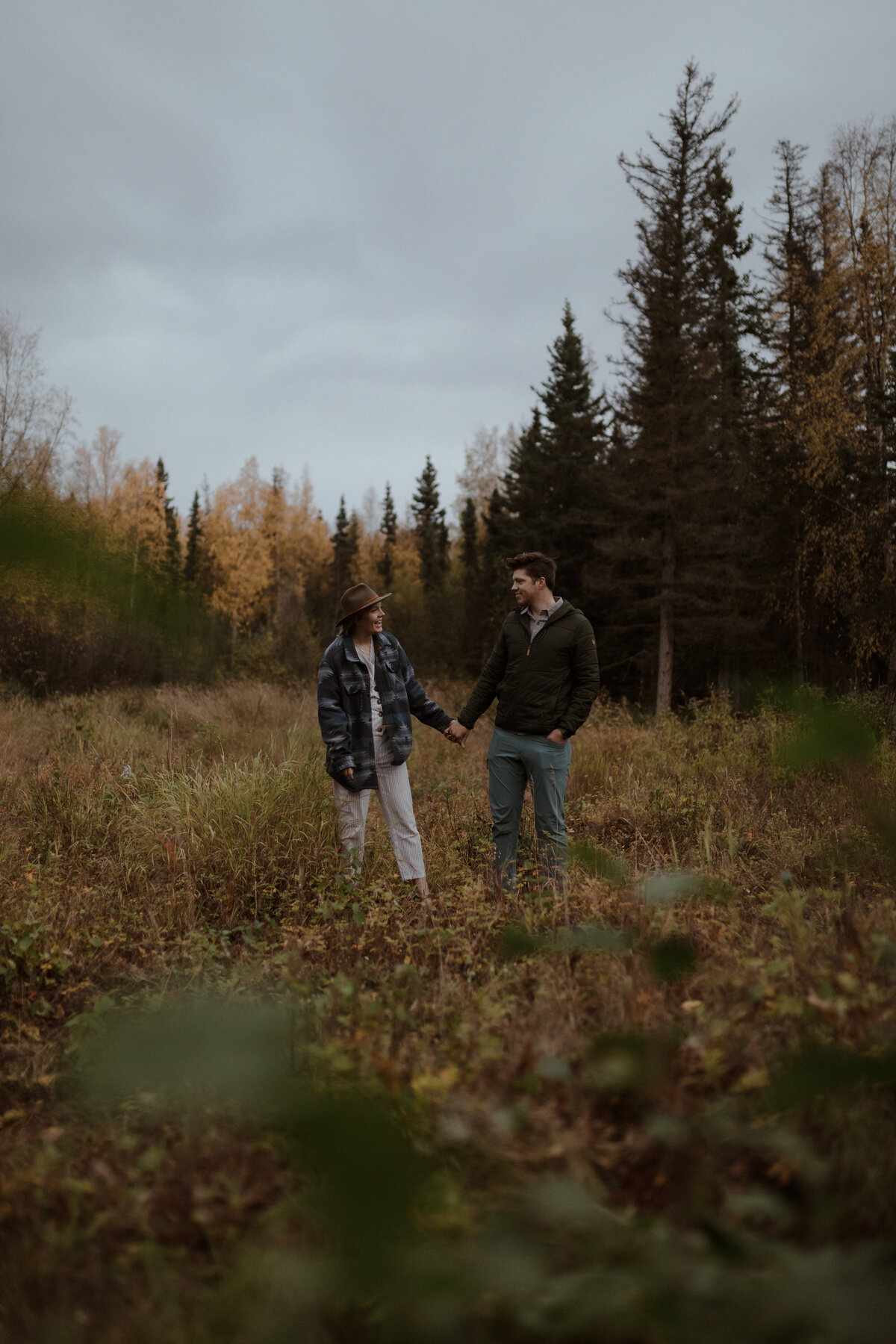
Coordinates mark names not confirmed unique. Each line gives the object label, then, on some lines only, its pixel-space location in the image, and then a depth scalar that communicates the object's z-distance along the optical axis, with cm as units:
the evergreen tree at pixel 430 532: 4322
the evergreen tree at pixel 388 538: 4735
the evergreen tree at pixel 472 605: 2484
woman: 451
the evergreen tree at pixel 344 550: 4408
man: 457
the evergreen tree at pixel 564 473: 2245
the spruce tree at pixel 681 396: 1669
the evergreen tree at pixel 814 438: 1596
